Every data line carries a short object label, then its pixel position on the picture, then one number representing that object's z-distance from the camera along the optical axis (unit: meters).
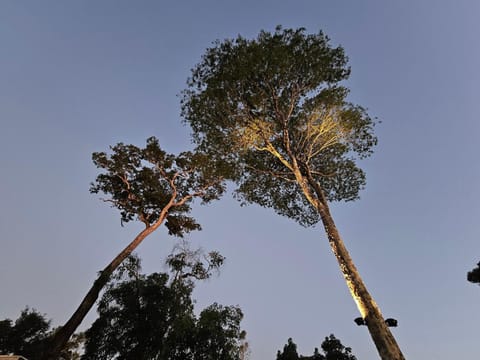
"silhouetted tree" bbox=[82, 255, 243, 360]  11.70
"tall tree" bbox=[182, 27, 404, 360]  12.12
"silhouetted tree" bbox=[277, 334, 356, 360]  19.23
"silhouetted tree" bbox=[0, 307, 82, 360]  20.75
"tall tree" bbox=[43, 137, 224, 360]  14.80
